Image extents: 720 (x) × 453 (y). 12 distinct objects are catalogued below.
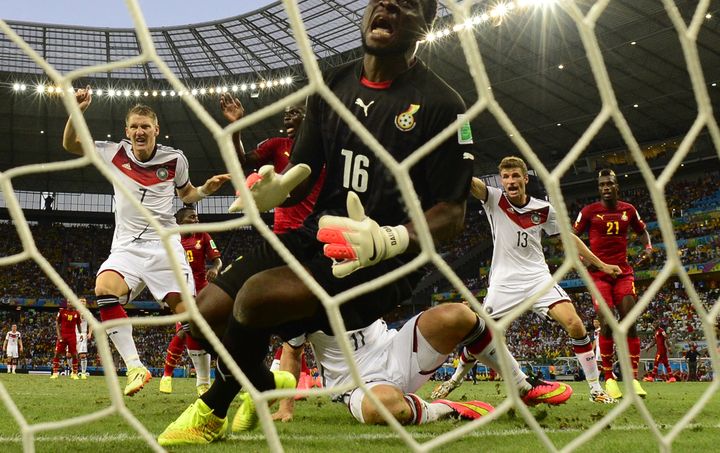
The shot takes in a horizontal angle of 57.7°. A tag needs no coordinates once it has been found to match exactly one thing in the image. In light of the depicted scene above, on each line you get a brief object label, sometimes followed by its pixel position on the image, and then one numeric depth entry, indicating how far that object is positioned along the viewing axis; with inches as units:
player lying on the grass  122.7
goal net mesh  54.2
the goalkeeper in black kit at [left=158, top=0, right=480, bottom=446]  96.1
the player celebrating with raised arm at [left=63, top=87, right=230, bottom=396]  189.8
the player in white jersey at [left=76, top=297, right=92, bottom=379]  524.4
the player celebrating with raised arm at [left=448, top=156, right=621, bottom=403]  211.5
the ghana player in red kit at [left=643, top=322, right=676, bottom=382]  570.9
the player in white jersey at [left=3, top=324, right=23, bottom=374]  663.1
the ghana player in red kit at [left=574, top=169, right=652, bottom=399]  245.8
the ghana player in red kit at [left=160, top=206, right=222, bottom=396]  240.1
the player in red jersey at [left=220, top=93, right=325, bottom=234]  184.1
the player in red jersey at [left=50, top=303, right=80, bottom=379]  509.4
